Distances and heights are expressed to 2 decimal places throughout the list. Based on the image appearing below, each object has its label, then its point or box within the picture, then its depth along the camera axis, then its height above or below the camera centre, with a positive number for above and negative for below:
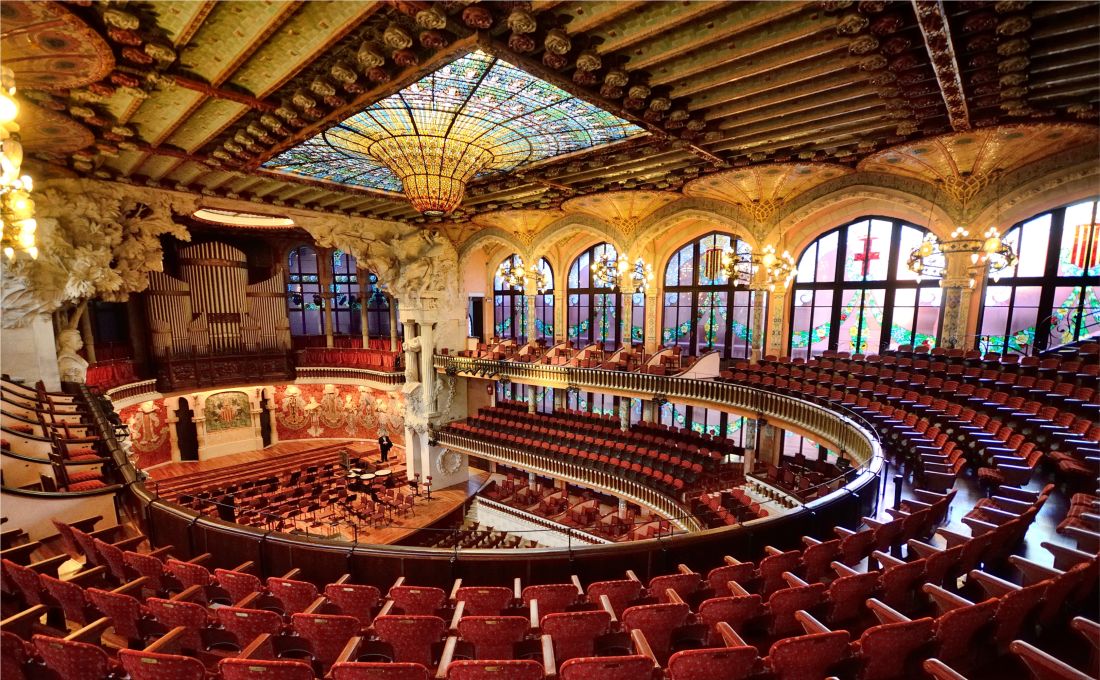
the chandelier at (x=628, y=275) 14.55 +0.71
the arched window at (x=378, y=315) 20.34 -0.79
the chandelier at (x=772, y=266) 9.84 +0.67
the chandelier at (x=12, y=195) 3.15 +0.85
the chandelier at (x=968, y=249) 7.76 +0.83
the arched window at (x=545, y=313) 19.08 -0.69
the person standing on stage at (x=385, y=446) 17.52 -5.74
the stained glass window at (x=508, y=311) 20.11 -0.62
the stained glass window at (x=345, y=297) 19.61 +0.03
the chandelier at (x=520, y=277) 15.40 +0.70
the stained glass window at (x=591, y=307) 17.48 -0.39
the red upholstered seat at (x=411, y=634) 3.08 -2.30
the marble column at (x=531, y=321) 17.53 -0.93
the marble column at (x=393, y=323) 18.89 -1.08
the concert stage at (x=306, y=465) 12.59 -6.01
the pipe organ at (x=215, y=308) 15.38 -0.36
